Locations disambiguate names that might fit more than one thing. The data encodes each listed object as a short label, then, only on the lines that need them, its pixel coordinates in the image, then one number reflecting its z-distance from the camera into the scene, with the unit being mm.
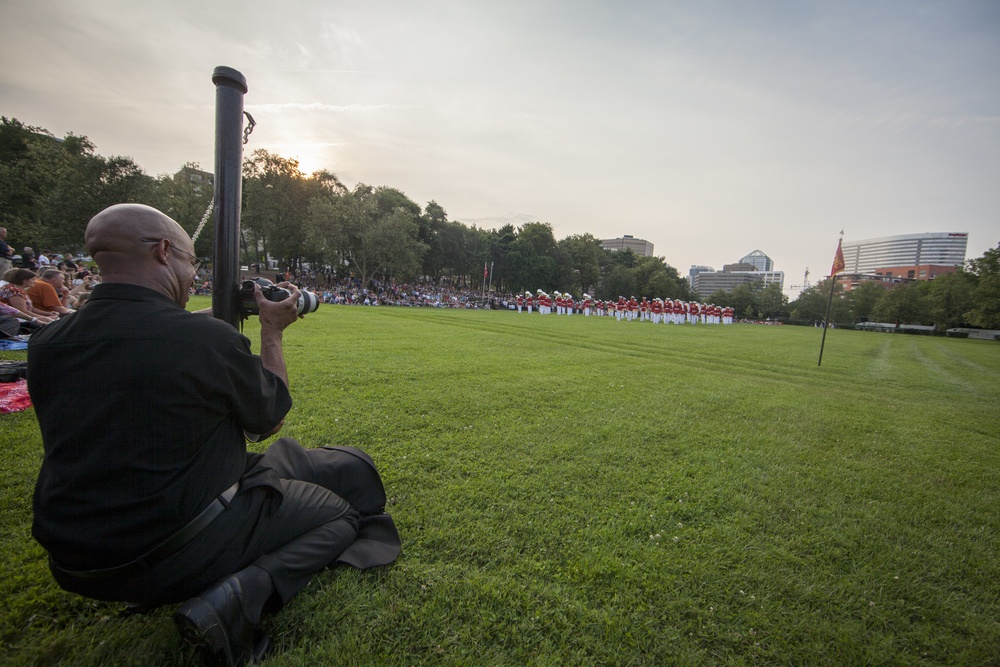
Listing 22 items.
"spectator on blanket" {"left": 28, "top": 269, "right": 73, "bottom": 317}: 9664
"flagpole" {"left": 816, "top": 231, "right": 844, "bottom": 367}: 13812
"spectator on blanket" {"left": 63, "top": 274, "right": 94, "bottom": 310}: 11545
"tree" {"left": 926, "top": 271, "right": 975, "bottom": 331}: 59000
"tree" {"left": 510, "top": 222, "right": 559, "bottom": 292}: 66875
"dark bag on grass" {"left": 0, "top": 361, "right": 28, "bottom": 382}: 5557
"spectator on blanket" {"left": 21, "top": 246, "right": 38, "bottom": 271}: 15020
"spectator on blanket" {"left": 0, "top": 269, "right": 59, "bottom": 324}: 8812
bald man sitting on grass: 1604
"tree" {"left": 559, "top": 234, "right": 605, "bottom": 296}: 82250
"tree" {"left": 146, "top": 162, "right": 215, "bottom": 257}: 30812
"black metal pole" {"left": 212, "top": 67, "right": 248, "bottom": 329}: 2279
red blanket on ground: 4832
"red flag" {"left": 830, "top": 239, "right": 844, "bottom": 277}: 13841
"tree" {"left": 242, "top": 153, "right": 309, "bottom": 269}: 44625
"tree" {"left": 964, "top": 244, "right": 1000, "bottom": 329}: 47688
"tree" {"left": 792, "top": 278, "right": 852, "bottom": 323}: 81688
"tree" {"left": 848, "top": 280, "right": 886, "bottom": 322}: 80125
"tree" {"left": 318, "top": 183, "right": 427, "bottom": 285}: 42500
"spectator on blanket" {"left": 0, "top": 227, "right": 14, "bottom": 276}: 12414
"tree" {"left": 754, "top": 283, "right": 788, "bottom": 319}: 95000
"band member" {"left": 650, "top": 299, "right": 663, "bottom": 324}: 36594
